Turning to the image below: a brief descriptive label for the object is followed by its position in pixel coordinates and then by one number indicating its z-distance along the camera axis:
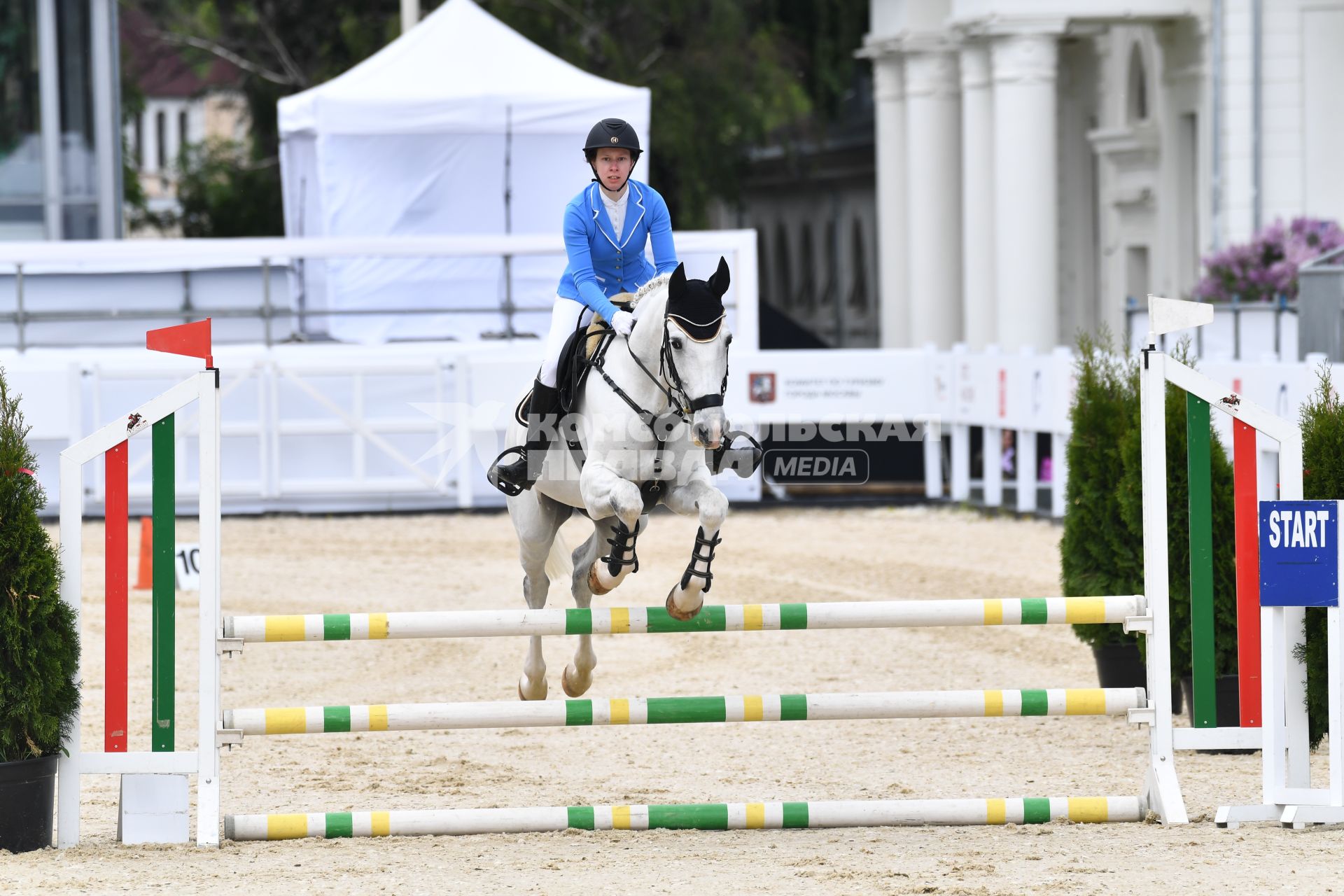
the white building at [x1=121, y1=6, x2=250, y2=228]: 80.00
